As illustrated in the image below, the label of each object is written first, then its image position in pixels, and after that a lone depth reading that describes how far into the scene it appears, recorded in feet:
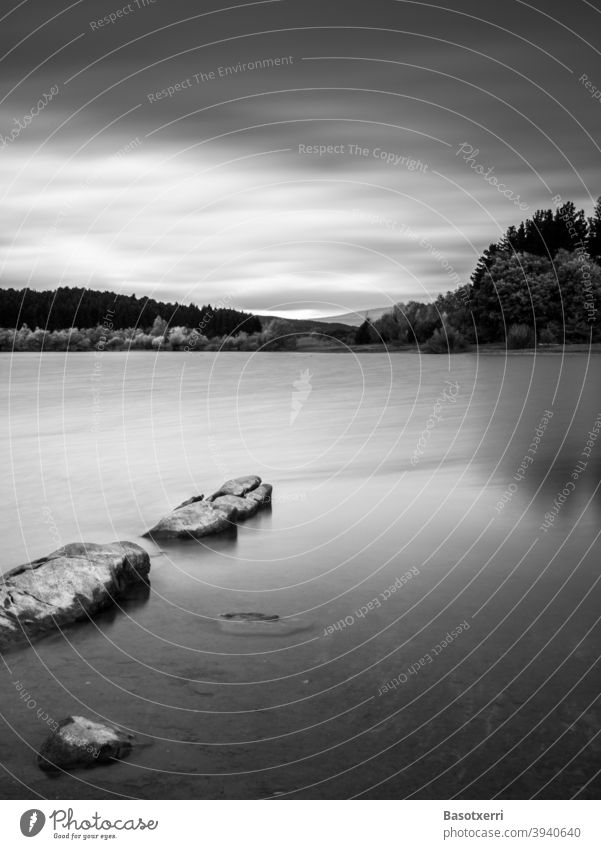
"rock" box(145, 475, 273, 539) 38.17
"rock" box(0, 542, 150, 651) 26.07
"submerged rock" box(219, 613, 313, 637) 26.14
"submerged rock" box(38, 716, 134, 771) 18.52
